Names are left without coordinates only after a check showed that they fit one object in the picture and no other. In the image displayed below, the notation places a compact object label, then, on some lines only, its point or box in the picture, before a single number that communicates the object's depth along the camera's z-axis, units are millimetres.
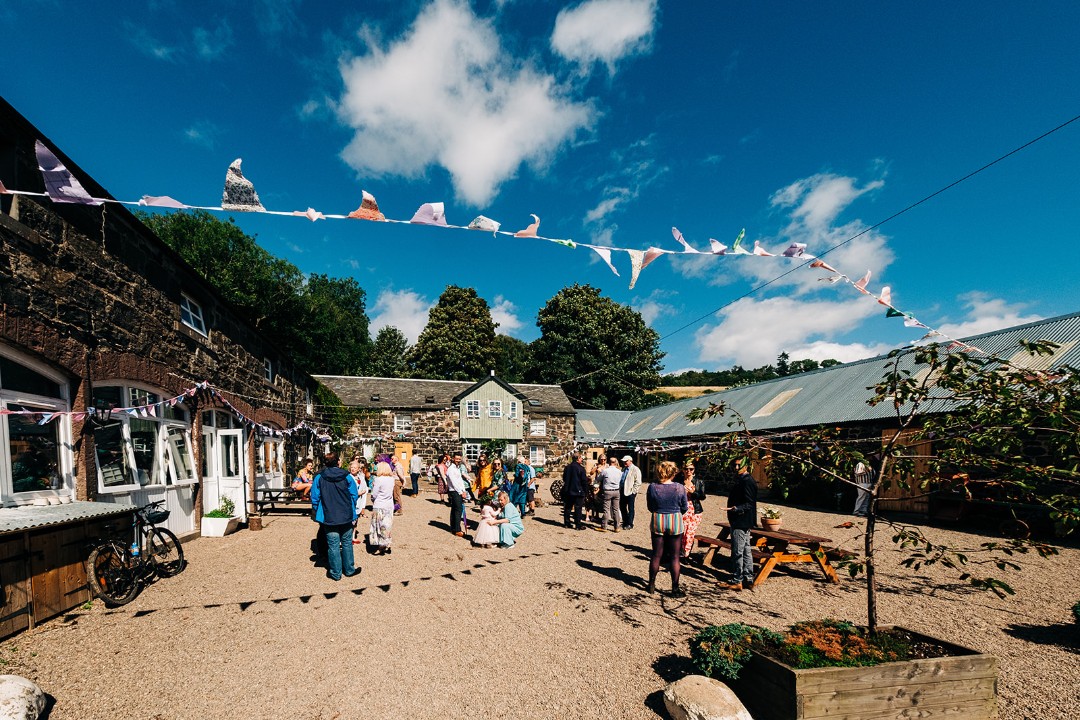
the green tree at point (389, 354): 47722
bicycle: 5715
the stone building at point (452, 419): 26734
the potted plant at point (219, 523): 9695
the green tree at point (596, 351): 39719
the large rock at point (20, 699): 3320
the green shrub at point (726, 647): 3801
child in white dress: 9547
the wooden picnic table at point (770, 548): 6879
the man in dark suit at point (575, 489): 11500
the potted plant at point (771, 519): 8055
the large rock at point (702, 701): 3484
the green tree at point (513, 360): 44031
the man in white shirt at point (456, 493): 10500
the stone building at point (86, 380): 5375
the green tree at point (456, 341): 40188
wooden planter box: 3383
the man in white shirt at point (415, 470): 18922
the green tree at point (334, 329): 38094
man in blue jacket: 7039
